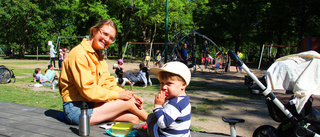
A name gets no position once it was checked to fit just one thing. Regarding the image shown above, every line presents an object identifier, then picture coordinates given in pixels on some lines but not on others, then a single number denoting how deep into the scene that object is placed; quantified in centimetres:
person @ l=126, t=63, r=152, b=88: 1082
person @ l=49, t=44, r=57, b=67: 1853
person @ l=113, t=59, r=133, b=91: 981
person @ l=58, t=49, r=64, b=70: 1766
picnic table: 248
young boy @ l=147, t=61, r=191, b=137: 205
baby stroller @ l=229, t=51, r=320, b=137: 305
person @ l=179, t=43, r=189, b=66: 1496
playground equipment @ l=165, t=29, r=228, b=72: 1725
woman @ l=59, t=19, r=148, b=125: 262
